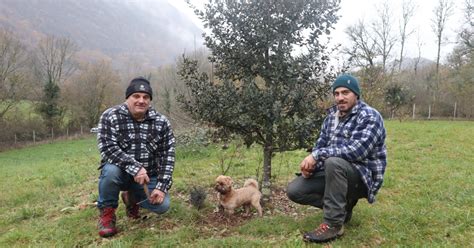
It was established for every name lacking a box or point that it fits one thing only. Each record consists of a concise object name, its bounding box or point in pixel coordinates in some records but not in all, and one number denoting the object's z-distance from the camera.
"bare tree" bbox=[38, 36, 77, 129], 51.25
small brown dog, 4.55
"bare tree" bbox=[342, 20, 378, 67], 35.34
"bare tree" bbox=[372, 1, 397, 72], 40.72
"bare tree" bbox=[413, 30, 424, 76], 44.78
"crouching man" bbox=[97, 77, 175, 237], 4.16
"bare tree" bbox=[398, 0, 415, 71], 42.45
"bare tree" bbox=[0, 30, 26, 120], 34.75
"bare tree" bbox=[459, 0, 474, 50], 29.45
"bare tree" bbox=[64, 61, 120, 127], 41.25
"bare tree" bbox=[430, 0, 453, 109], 40.53
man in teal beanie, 3.70
